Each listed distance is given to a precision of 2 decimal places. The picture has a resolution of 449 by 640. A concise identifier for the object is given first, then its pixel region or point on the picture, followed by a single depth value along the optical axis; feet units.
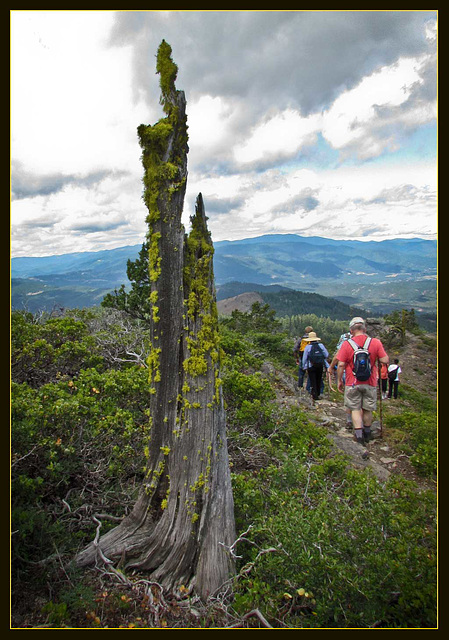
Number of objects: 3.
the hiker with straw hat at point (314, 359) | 29.58
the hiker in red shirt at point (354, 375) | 22.11
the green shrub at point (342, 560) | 10.50
